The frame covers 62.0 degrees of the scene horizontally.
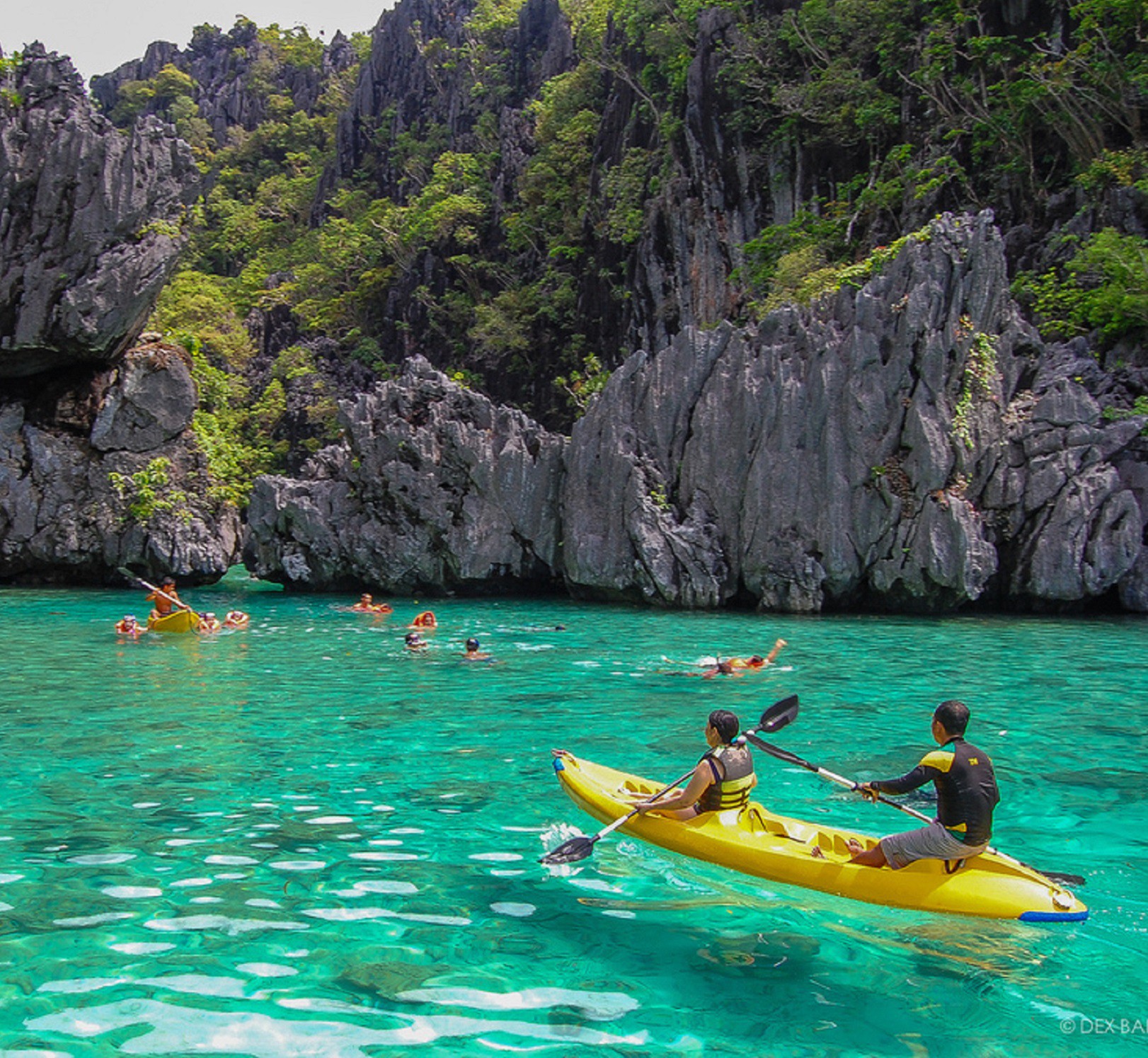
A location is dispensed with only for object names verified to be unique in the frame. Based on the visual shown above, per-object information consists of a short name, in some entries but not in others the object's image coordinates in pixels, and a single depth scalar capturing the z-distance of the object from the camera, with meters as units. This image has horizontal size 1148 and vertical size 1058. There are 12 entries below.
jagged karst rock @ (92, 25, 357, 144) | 78.12
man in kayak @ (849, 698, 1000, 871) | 7.08
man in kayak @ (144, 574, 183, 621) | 23.72
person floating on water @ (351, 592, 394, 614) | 27.30
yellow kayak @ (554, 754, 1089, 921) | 6.75
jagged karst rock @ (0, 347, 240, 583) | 34.62
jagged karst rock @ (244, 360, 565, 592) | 31.78
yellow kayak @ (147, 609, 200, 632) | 23.06
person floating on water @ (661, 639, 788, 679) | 16.89
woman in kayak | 8.17
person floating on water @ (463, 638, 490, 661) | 19.03
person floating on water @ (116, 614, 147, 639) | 22.19
